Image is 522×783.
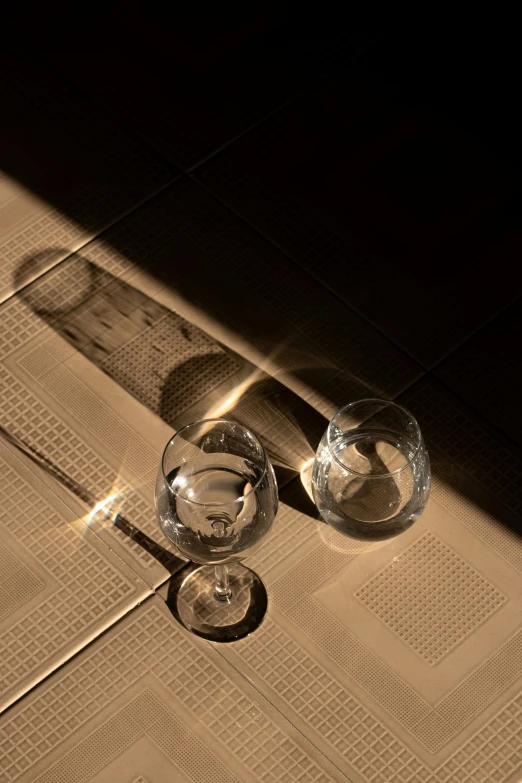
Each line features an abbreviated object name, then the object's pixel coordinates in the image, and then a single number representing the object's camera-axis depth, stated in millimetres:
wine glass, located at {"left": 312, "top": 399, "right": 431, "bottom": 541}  1553
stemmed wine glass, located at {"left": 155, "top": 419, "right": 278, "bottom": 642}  1457
